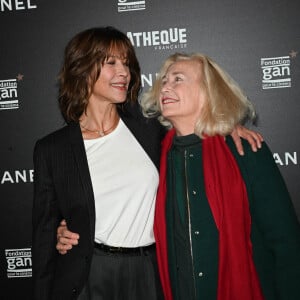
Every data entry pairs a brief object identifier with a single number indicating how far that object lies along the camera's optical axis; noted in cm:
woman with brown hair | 162
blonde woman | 146
